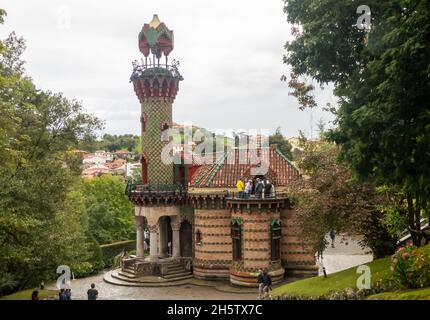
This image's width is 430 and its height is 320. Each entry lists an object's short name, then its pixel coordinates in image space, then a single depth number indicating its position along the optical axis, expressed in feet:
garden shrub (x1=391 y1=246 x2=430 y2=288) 48.93
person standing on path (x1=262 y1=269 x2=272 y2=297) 77.57
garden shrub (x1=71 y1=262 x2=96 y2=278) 109.61
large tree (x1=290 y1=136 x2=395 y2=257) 64.64
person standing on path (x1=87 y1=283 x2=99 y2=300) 77.00
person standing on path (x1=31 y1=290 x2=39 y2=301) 68.03
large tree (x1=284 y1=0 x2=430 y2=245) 39.88
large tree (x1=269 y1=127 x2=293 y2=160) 238.48
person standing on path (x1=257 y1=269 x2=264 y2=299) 77.42
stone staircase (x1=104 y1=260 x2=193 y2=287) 96.97
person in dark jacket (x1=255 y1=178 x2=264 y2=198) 93.71
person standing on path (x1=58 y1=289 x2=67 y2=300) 75.30
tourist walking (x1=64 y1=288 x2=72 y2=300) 76.95
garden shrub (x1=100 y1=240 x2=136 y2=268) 136.36
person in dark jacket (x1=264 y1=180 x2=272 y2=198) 94.27
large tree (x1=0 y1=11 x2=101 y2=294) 62.80
